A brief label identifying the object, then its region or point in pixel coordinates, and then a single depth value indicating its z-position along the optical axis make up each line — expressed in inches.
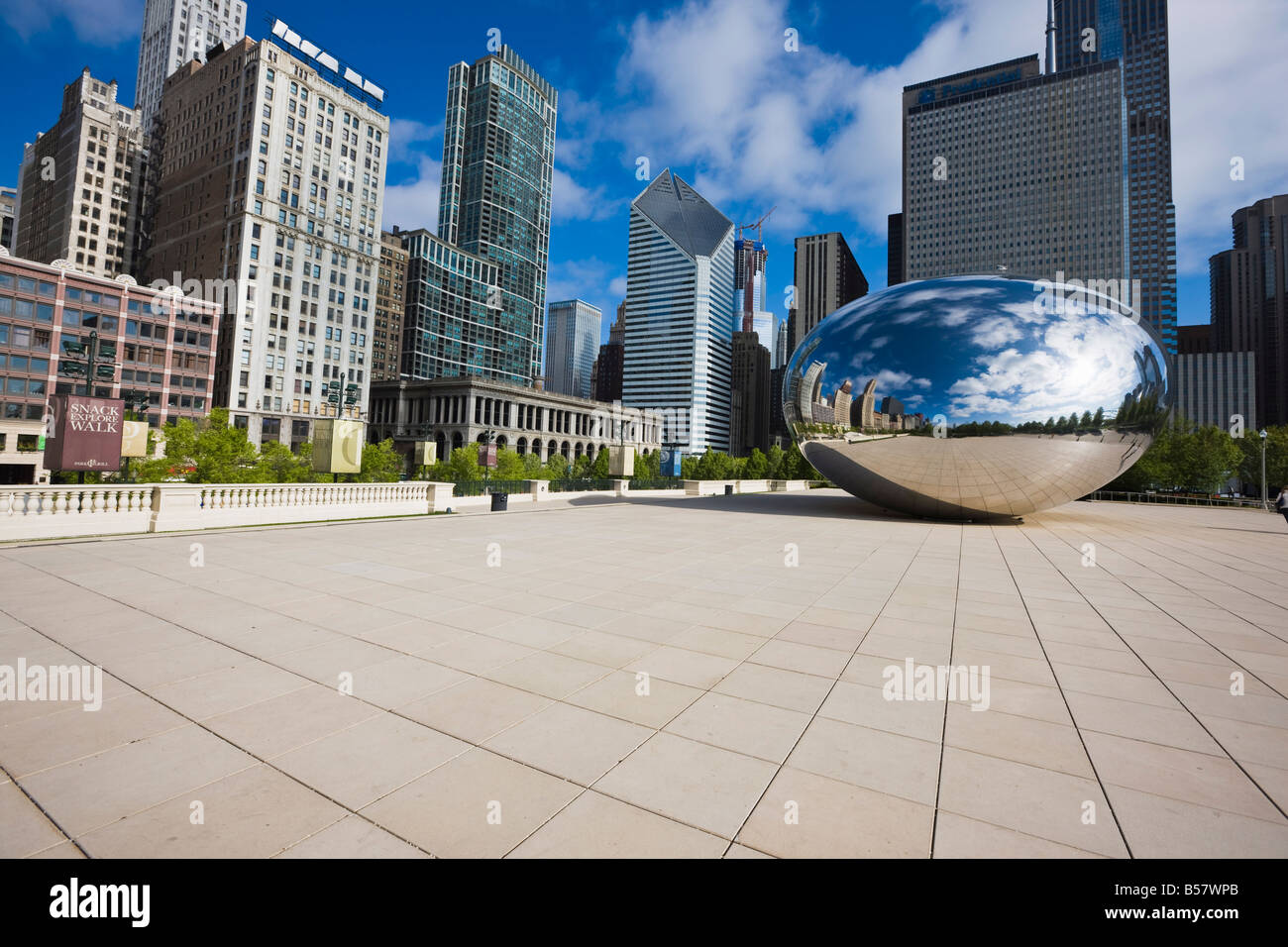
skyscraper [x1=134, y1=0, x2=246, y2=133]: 5600.4
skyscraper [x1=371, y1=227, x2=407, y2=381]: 5009.8
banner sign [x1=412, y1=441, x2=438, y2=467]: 1421.0
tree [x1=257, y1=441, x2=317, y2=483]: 1526.8
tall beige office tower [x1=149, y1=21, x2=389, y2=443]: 3208.7
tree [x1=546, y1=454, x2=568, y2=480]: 2953.2
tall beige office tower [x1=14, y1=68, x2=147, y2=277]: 3991.1
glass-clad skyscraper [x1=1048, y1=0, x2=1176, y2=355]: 5482.3
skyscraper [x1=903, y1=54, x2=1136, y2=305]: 5260.8
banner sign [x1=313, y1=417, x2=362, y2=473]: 772.6
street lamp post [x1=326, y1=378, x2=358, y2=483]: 3378.4
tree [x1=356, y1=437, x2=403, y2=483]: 1595.7
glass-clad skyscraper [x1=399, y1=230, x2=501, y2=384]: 5428.2
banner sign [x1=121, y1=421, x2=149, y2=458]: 727.1
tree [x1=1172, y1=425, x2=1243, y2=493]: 1920.5
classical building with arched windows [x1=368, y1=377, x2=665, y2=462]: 4153.5
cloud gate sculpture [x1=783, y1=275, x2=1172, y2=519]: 671.8
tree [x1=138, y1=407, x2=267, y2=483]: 1234.9
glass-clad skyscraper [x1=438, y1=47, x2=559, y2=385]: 6727.4
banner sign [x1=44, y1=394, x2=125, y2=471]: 537.3
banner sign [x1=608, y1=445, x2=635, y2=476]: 1444.4
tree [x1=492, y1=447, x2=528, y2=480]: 2474.7
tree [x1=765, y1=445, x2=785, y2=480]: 2674.7
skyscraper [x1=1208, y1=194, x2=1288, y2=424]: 5930.1
